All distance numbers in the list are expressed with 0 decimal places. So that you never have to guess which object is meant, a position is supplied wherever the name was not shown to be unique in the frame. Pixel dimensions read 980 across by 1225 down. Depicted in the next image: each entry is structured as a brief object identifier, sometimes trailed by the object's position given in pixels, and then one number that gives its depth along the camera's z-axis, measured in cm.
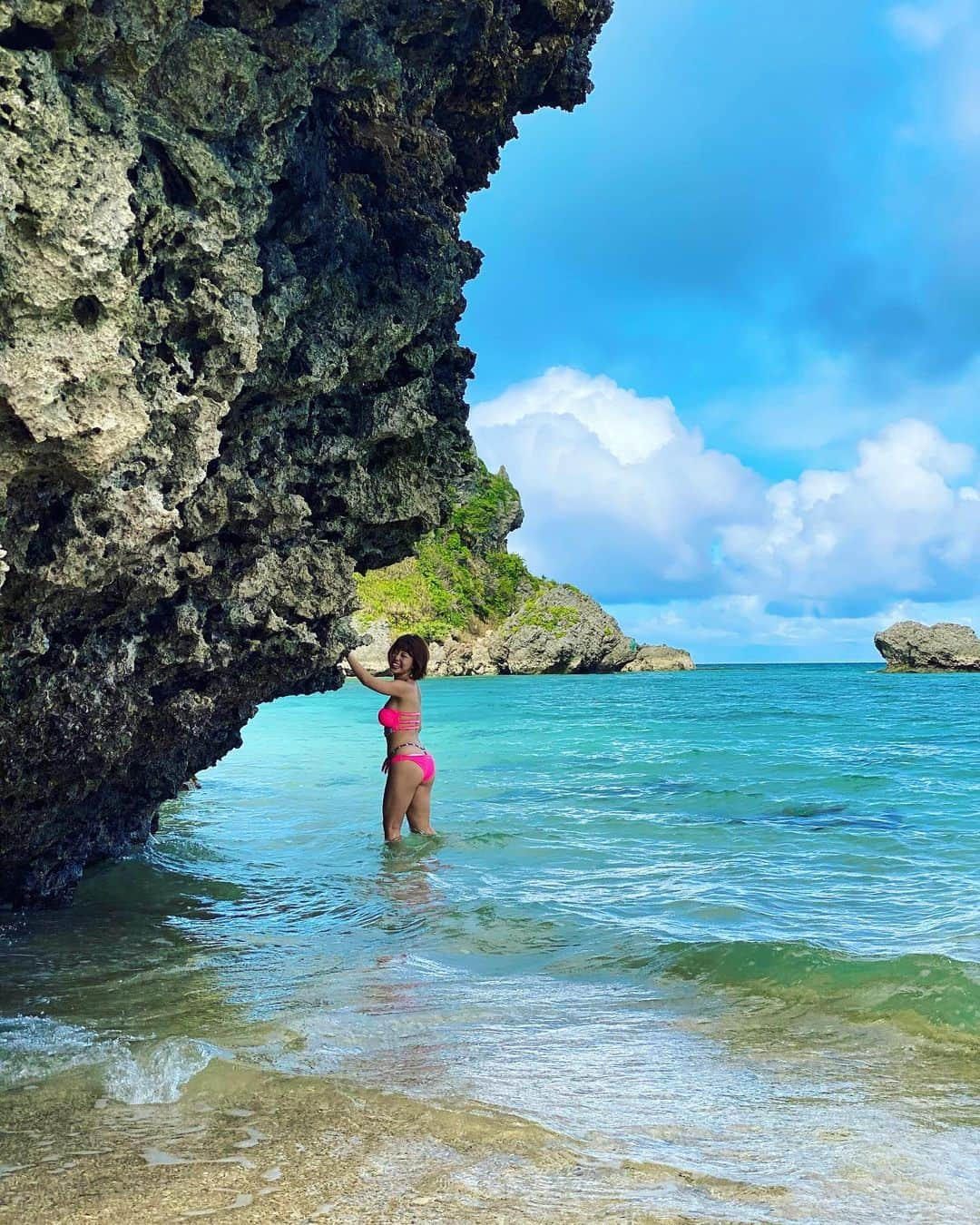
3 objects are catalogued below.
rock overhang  373
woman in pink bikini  929
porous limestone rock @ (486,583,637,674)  8562
